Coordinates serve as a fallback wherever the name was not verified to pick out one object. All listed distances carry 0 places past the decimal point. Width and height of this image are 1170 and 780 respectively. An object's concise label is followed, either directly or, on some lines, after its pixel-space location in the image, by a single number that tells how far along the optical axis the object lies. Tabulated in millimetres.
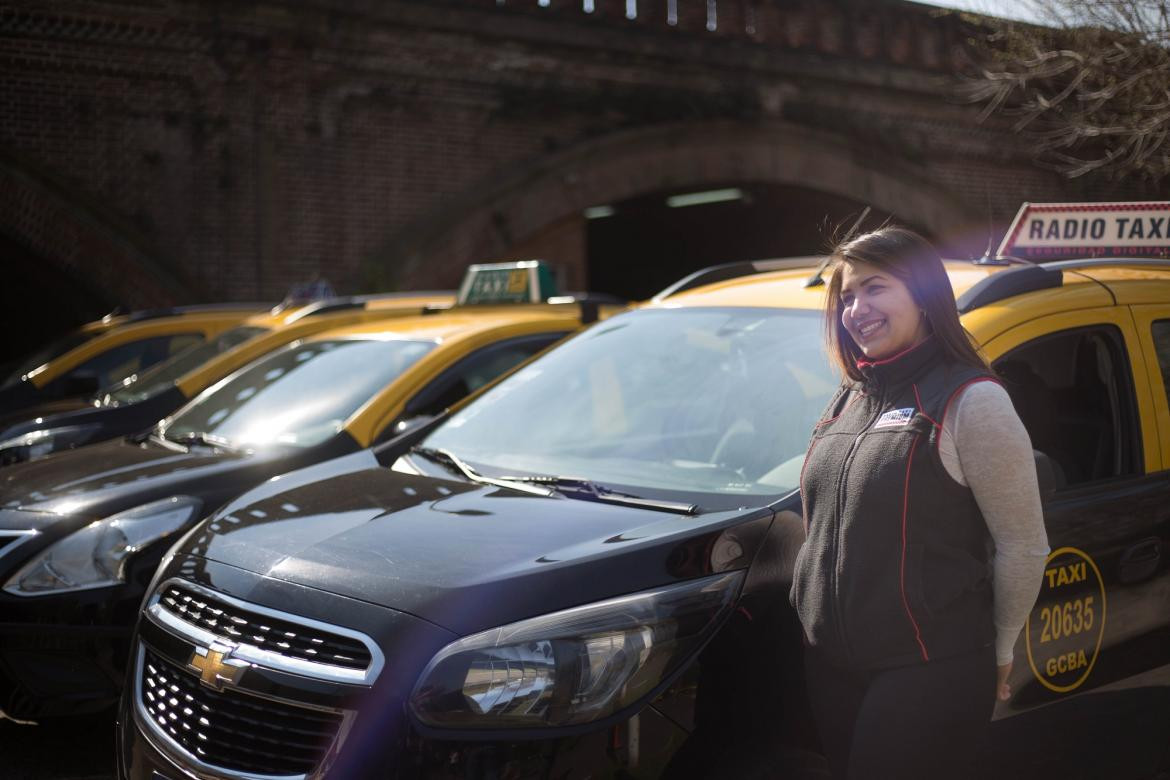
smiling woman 2396
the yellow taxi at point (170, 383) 6980
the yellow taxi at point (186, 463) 4164
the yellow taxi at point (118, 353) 9281
